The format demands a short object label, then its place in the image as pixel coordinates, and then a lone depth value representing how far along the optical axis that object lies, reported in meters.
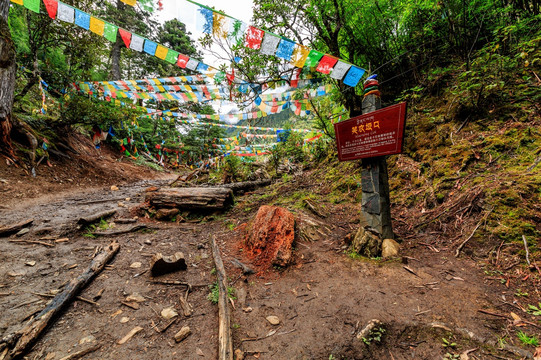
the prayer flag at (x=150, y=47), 5.60
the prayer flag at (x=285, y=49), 4.71
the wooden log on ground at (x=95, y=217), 4.13
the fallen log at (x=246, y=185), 7.86
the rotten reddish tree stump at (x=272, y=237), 3.16
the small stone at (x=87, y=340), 1.81
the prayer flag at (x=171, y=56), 5.79
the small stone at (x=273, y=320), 2.12
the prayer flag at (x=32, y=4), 4.82
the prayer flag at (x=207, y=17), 4.85
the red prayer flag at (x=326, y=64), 4.61
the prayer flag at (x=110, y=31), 5.25
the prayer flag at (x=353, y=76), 4.50
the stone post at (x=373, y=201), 3.22
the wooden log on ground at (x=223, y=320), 1.69
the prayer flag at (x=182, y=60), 6.01
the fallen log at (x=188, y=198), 5.44
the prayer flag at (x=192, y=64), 6.26
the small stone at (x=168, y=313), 2.16
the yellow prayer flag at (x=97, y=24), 5.25
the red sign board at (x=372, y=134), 2.94
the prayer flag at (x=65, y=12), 5.19
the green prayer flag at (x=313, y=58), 4.63
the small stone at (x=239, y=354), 1.74
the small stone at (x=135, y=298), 2.42
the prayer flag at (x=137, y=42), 5.54
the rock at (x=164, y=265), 2.87
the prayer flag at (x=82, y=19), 5.20
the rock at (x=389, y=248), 3.03
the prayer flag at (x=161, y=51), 5.66
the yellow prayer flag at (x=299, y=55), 4.70
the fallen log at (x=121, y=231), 4.05
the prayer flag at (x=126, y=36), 5.34
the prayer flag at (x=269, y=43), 4.72
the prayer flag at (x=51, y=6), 5.16
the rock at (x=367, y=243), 3.10
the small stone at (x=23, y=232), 3.57
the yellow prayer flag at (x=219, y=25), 4.87
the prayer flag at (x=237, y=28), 4.74
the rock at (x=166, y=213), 5.25
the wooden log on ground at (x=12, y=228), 3.47
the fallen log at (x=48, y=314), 1.63
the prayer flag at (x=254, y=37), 4.71
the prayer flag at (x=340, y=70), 4.54
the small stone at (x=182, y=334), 1.90
